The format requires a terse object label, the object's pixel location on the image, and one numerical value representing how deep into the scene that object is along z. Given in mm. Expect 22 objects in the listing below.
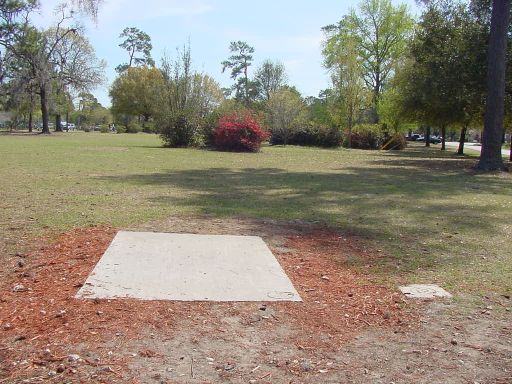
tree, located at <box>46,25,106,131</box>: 62344
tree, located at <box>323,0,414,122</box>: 62125
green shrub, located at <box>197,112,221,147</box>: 33656
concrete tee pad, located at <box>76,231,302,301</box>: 4793
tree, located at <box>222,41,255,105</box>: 98312
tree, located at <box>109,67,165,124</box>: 85119
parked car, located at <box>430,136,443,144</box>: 83000
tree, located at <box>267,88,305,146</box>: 47531
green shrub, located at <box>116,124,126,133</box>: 81331
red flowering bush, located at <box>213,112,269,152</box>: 31859
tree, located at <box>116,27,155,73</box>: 96062
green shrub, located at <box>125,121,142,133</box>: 82744
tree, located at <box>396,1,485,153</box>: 22938
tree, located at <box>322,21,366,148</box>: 47250
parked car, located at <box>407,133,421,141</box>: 92700
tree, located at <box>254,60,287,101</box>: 84562
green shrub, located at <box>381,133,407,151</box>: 49344
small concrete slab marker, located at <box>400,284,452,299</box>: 5078
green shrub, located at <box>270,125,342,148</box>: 46781
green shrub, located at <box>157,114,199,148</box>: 34281
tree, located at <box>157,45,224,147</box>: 34312
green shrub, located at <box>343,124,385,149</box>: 49281
